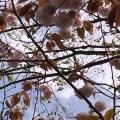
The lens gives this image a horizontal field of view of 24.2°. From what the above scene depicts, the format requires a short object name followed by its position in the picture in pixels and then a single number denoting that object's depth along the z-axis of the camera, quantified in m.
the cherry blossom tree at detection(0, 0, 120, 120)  1.02
